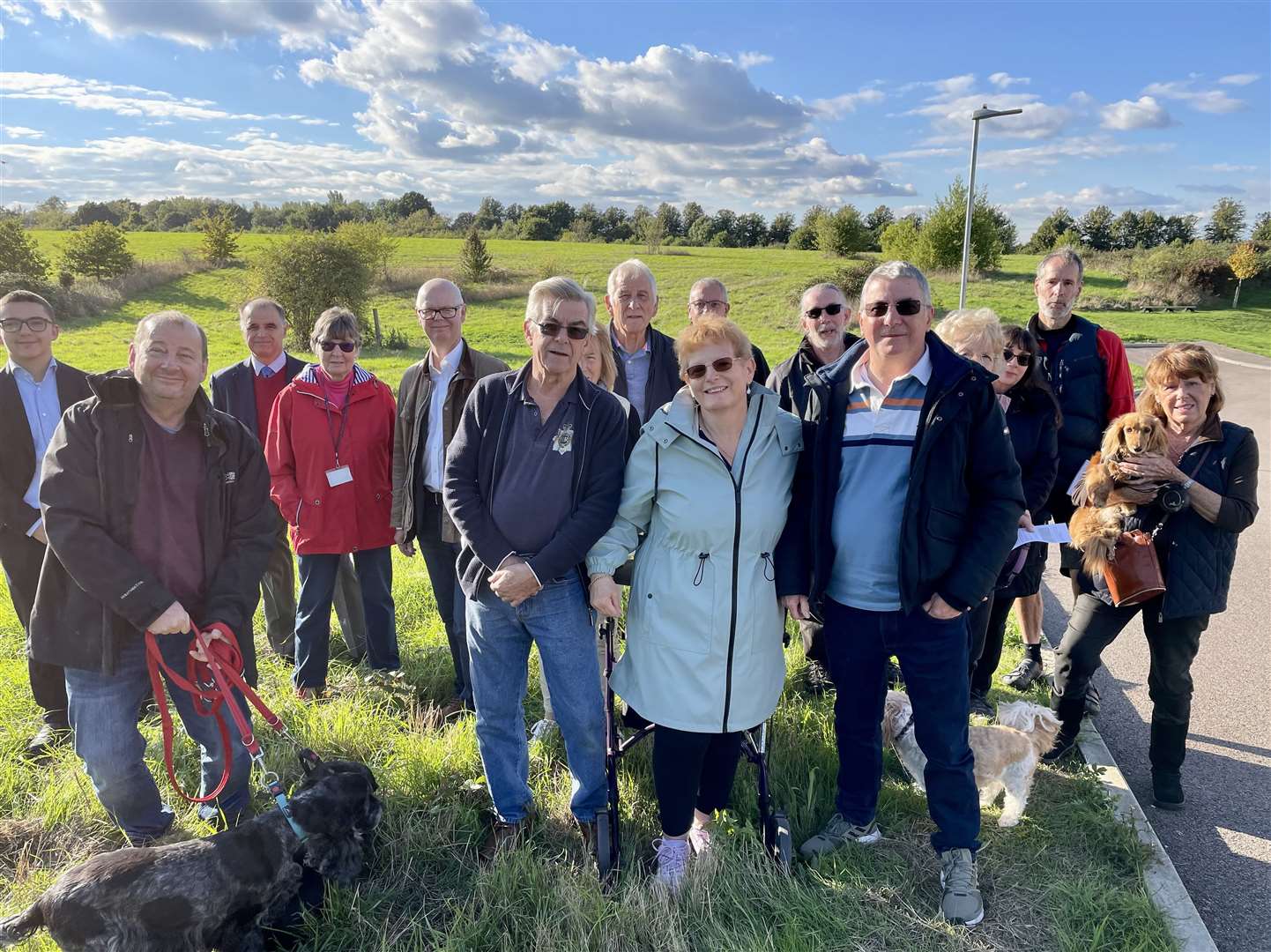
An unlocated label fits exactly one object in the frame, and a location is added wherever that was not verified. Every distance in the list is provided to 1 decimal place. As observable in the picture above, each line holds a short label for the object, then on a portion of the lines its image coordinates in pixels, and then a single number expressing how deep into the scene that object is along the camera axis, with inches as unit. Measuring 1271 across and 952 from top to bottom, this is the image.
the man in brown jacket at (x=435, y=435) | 163.6
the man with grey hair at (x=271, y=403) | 189.5
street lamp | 514.0
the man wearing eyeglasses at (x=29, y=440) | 152.4
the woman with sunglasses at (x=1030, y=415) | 153.6
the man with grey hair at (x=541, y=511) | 111.5
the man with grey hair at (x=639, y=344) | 171.6
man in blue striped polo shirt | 104.6
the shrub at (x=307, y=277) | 1099.3
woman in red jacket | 171.0
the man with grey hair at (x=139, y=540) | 105.9
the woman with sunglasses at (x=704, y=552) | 105.3
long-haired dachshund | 138.4
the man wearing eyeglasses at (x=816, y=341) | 161.2
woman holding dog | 134.2
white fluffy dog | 130.9
